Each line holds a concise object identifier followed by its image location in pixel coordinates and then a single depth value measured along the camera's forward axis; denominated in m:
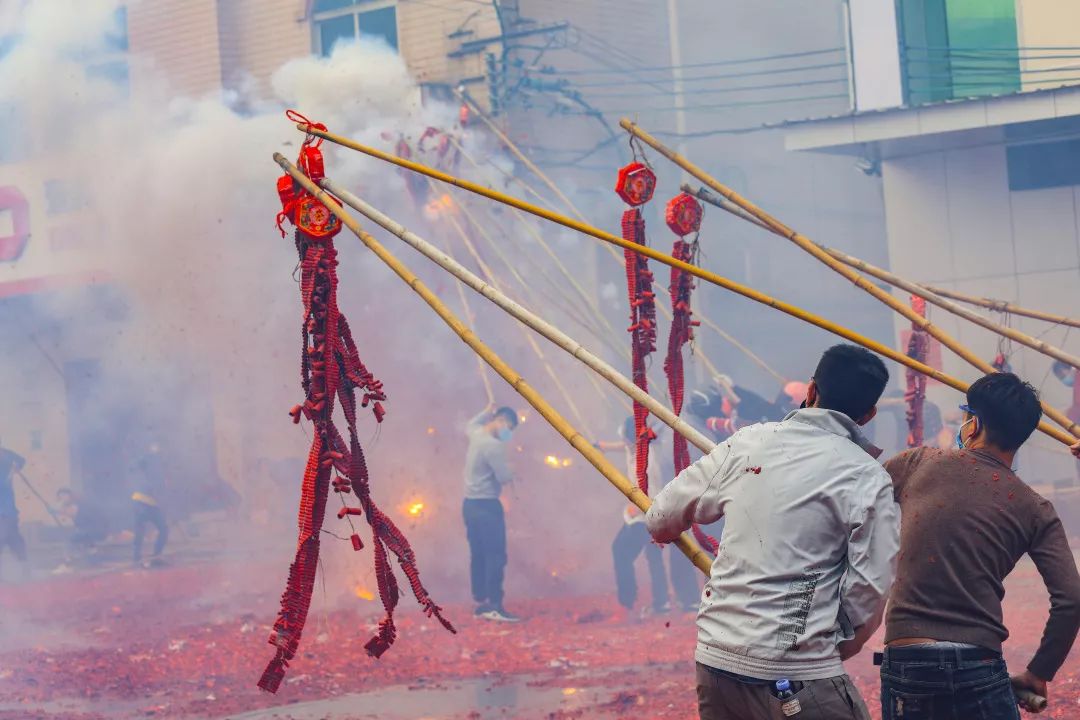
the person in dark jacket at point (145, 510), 16.88
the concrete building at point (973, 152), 15.48
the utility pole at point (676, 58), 21.23
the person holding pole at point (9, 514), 17.06
